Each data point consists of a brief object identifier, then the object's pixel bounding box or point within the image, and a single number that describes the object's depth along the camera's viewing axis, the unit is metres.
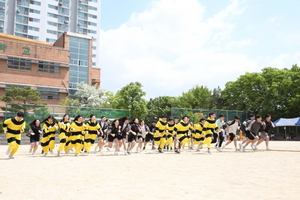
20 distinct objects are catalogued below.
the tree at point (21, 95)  40.75
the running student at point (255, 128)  16.10
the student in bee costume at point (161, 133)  15.88
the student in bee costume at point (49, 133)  13.79
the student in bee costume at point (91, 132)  14.19
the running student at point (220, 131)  16.99
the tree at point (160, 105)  72.50
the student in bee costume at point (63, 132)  13.60
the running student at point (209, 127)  15.17
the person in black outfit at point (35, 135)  14.25
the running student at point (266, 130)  16.47
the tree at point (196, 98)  63.91
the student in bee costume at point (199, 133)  16.81
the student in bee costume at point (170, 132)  16.10
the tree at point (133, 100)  52.38
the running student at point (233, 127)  16.20
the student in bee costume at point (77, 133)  13.76
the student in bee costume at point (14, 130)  12.12
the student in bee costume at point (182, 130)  15.00
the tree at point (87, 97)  50.22
